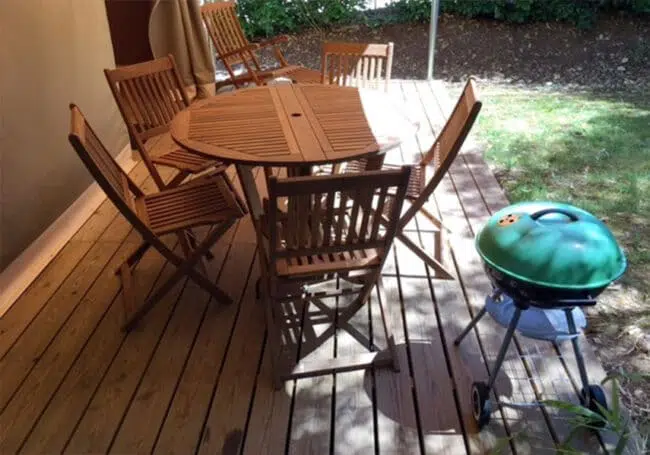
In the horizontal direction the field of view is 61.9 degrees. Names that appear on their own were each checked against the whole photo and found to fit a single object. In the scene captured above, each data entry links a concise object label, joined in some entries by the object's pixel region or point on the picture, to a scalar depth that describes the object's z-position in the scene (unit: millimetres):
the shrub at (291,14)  8016
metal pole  5094
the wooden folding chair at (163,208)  2113
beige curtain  3801
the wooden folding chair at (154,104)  2797
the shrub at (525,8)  7664
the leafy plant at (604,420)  1591
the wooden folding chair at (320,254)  1727
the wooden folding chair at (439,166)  2197
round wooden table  2123
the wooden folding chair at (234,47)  4504
